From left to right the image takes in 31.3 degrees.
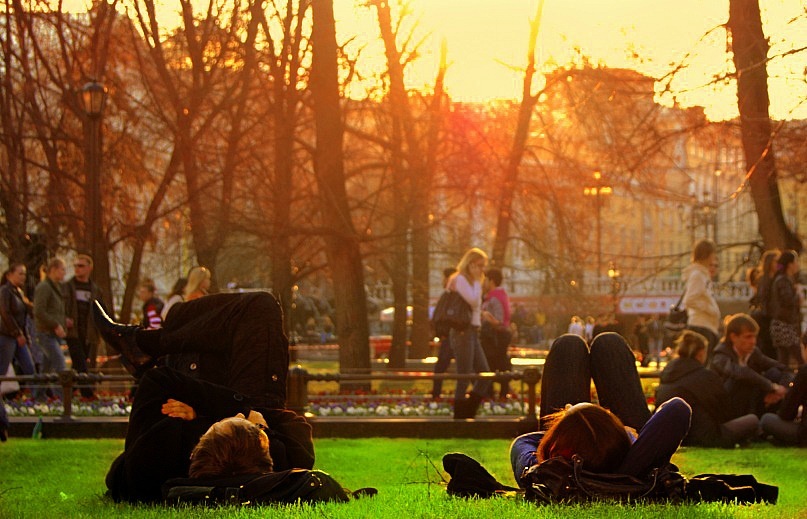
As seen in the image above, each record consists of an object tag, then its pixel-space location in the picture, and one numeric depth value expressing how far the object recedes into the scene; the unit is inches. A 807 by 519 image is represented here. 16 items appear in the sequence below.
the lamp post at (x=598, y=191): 1246.2
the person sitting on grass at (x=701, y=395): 513.3
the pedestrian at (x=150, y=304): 731.8
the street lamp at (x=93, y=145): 820.6
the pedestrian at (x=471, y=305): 658.8
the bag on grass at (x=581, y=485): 260.4
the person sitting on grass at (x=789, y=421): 508.7
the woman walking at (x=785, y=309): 648.4
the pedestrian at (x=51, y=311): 731.4
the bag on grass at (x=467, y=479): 295.7
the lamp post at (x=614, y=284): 1599.0
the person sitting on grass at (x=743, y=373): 538.9
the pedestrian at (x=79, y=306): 740.0
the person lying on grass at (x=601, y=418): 260.2
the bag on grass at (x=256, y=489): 275.7
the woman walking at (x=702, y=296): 644.1
